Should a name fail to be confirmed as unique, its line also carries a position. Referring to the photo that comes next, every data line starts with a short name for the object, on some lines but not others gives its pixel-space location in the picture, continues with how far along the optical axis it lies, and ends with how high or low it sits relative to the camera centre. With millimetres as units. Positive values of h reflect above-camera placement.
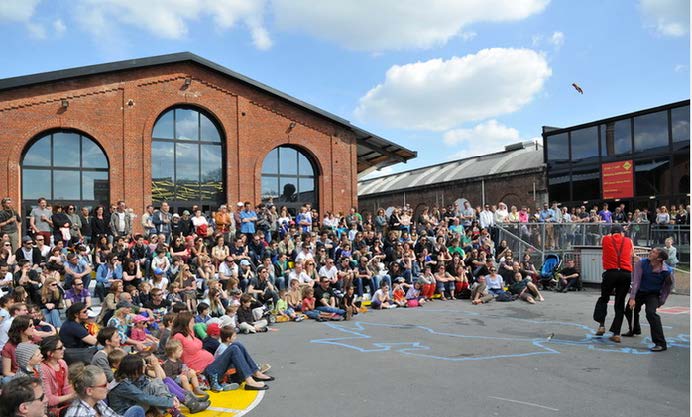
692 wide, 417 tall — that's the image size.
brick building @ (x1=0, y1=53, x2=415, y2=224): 19797 +3360
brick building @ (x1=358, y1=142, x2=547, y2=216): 32438 +2603
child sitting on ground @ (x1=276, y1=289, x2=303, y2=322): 13273 -2092
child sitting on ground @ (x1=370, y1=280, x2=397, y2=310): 15141 -2071
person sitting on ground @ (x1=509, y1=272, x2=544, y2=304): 15500 -1956
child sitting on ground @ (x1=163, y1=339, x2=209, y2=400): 7031 -1829
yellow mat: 6559 -2179
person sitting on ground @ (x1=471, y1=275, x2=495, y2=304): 15864 -2062
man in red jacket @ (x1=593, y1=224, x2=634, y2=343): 9430 -891
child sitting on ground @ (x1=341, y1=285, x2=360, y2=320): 13584 -1898
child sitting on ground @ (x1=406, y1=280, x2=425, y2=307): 15484 -2078
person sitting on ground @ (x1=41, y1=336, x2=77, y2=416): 5959 -1570
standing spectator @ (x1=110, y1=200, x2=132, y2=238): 16734 +144
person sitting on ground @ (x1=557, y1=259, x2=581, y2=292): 17531 -1802
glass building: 24938 +2901
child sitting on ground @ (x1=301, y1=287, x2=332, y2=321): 13362 -1960
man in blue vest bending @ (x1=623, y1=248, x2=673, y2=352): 8648 -1085
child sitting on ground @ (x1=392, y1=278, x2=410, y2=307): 15484 -1998
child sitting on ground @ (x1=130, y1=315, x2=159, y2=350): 9258 -1827
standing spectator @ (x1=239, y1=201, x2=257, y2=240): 17662 +90
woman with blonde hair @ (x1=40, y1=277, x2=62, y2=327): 10812 -1433
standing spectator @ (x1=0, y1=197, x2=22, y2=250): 14570 +198
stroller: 18159 -1663
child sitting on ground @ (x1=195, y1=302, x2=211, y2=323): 10109 -1583
